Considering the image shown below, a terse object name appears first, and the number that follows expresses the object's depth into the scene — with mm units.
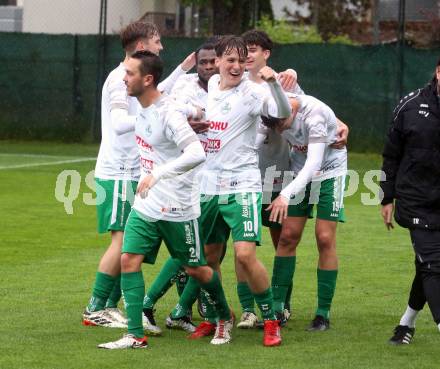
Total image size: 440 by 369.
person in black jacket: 14555
